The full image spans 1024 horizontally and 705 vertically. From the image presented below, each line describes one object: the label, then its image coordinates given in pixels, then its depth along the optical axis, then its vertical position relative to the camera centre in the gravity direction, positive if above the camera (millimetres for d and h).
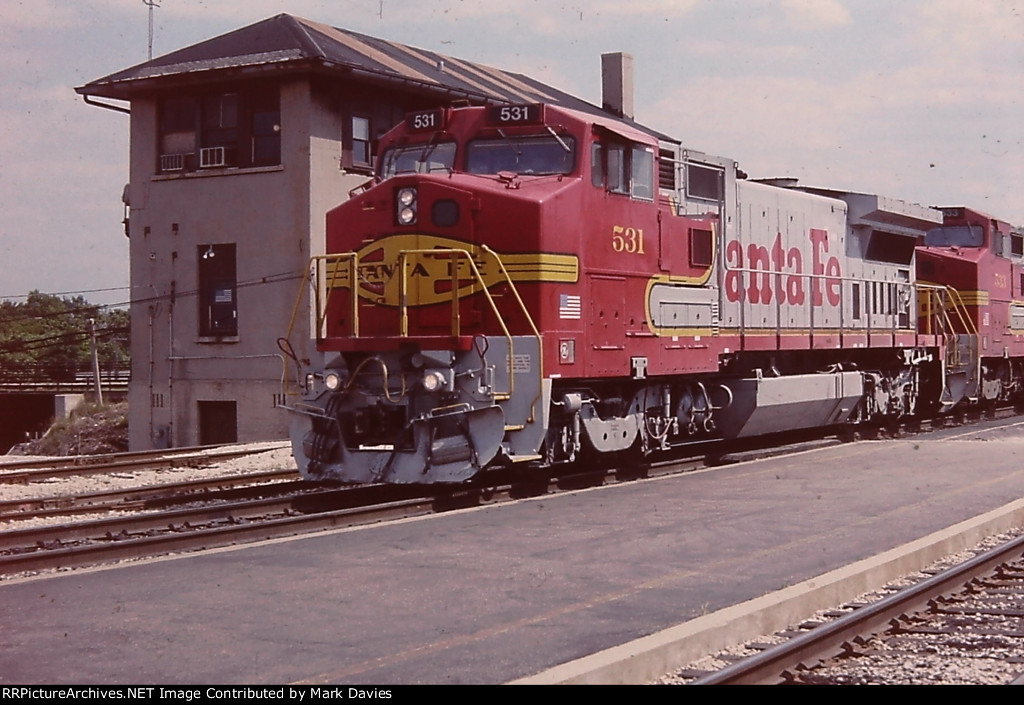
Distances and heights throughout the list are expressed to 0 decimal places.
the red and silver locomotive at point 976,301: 24391 +1285
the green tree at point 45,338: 55031 +1540
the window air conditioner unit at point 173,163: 30828 +5163
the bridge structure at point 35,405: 44500 -1332
